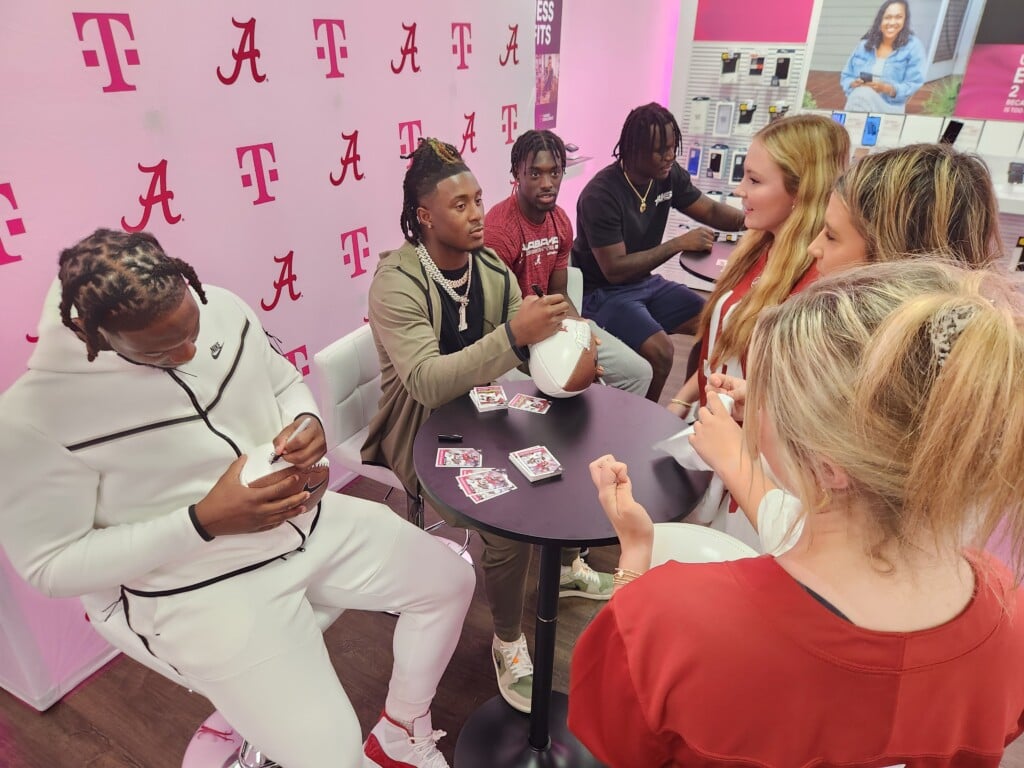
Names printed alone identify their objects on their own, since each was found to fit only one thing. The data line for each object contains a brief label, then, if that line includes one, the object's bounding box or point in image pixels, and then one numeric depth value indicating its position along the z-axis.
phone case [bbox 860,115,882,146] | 4.70
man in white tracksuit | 1.11
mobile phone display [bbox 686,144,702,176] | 5.42
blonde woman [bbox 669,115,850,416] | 1.89
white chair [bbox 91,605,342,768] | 1.36
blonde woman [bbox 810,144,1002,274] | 1.46
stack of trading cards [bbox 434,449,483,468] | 1.56
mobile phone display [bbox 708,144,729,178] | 5.29
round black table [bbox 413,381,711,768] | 1.39
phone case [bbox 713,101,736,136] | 5.15
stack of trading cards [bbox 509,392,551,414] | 1.84
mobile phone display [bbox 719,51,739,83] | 5.02
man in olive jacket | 1.77
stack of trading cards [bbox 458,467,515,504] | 1.45
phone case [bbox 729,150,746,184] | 5.18
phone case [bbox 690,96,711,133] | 5.23
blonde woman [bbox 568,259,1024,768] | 0.64
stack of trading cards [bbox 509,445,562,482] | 1.50
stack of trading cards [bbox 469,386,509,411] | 1.82
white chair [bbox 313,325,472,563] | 2.08
